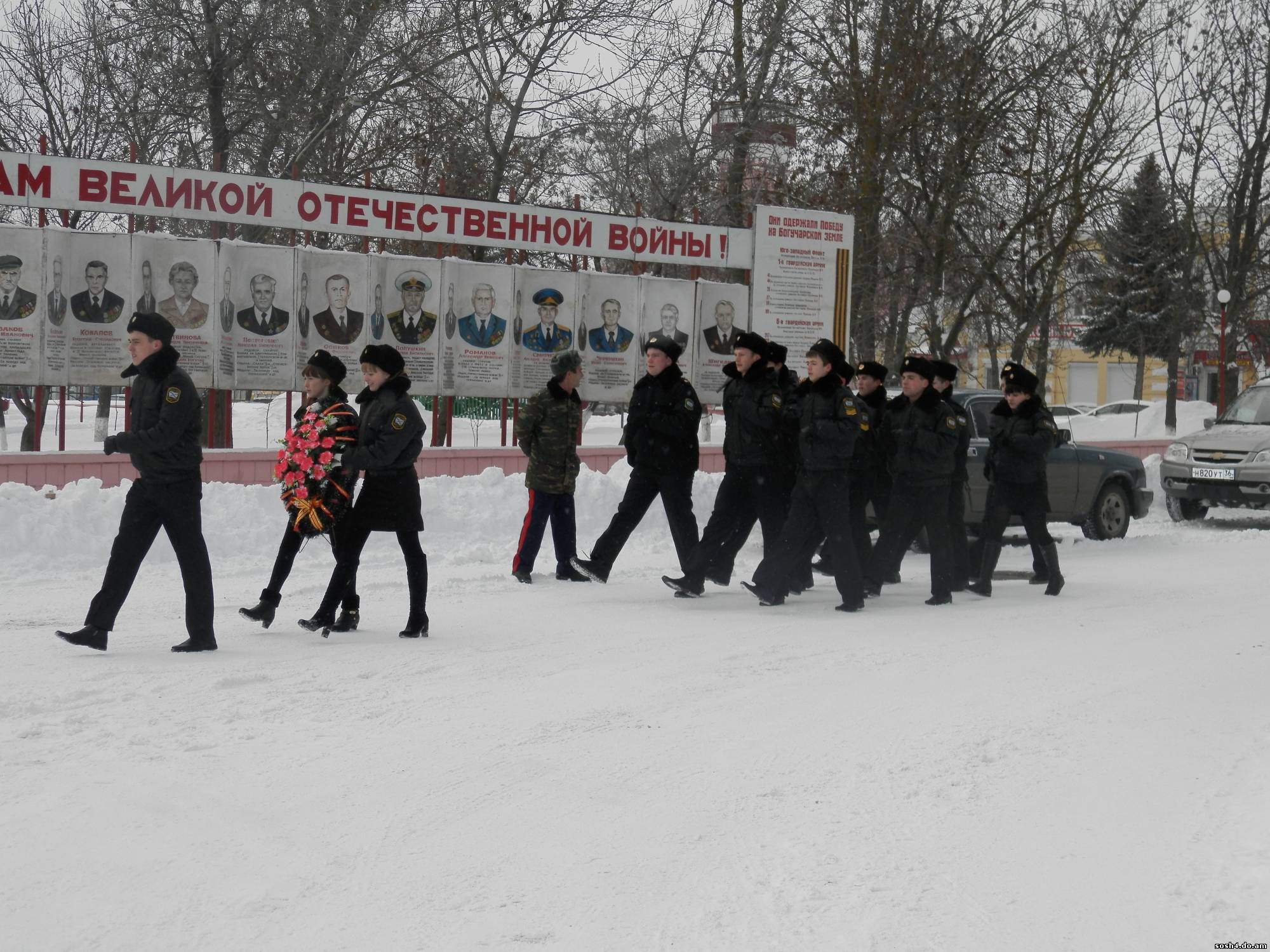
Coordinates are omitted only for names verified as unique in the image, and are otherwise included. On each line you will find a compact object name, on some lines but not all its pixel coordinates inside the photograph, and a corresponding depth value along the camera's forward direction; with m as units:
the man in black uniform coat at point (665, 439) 10.16
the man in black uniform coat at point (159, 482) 7.32
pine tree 29.25
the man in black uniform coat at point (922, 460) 10.27
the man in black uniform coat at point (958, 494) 10.52
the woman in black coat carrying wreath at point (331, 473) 8.17
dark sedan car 14.27
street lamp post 29.16
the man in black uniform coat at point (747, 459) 9.85
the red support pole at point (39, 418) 13.95
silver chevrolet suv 16.92
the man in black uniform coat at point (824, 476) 9.48
